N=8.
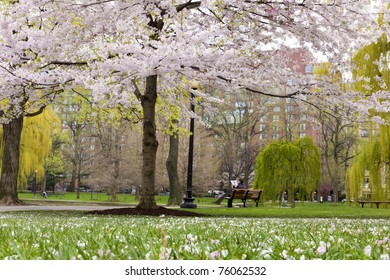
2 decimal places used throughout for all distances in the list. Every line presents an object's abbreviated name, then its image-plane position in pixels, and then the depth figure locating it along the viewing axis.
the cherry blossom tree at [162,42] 10.73
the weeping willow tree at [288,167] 24.73
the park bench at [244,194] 22.82
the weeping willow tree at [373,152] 20.06
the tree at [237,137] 38.81
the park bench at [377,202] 20.79
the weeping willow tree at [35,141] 27.53
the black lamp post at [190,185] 19.80
